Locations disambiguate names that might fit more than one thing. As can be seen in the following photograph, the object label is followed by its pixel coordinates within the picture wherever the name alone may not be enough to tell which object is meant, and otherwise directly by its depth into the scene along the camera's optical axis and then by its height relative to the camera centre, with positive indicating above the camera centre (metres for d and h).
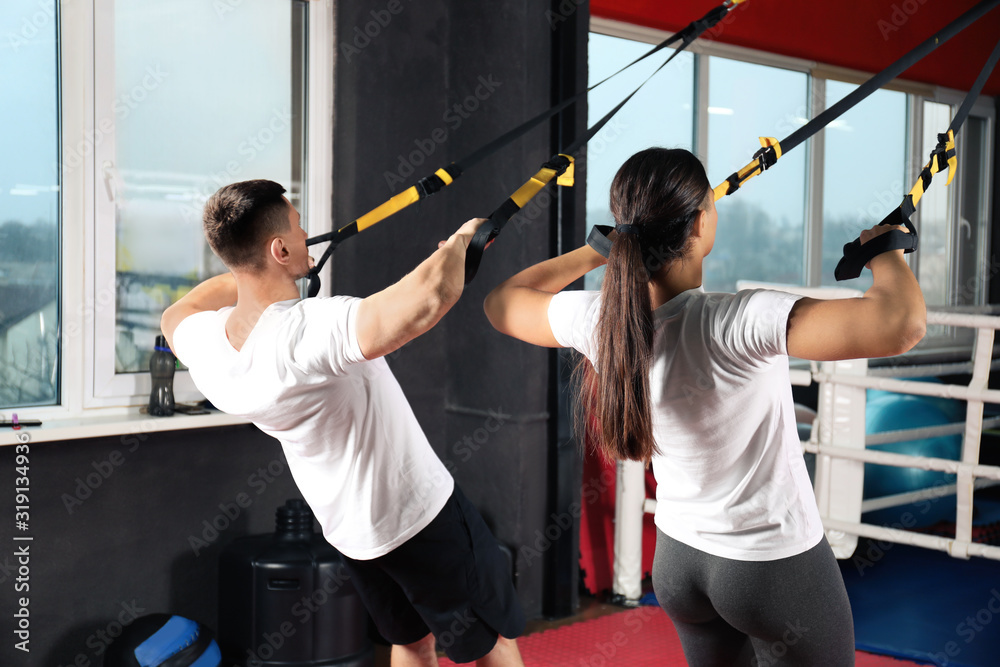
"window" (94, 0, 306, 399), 2.80 +0.61
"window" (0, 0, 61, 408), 2.62 +0.34
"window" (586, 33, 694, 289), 4.06 +1.04
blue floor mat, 2.83 -1.05
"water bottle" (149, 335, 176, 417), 2.84 -0.21
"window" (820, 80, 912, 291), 5.18 +0.97
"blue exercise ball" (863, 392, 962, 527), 3.89 -0.60
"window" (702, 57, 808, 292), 4.61 +0.81
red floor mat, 2.85 -1.13
